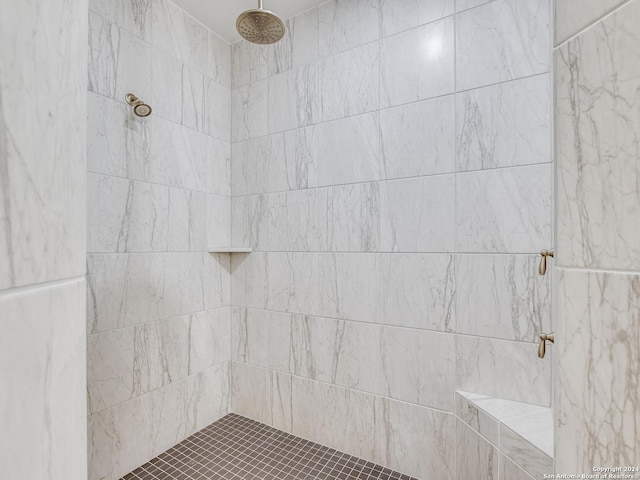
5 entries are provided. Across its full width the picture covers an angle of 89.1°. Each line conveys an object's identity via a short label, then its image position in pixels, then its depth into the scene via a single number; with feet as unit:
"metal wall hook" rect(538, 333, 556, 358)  3.10
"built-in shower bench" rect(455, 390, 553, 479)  3.40
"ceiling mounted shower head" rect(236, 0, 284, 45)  4.17
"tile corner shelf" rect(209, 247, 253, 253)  6.23
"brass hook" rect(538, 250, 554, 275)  3.22
